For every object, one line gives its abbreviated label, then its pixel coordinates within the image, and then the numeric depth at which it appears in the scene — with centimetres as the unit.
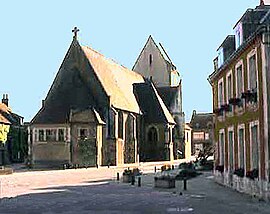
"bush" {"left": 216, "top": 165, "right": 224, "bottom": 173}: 2944
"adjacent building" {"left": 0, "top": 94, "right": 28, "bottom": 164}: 6894
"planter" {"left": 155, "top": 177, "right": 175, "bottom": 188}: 2872
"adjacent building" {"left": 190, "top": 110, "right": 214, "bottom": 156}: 11815
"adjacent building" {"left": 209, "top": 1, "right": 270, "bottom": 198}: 2000
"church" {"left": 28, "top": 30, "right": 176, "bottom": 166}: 5812
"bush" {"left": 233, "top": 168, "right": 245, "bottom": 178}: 2403
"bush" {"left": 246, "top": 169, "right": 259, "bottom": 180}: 2122
